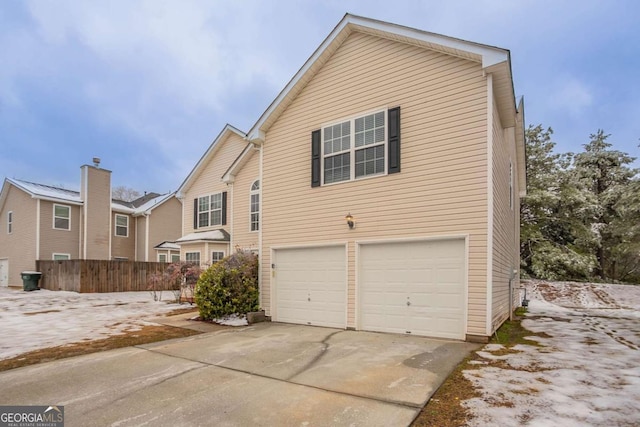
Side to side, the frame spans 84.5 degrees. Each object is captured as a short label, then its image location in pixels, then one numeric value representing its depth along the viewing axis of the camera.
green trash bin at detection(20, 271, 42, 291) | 17.17
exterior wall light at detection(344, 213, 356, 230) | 8.27
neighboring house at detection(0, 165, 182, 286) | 19.48
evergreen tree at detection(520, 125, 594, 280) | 17.98
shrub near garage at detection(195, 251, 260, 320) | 9.54
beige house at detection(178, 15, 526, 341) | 6.87
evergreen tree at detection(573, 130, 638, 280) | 17.94
